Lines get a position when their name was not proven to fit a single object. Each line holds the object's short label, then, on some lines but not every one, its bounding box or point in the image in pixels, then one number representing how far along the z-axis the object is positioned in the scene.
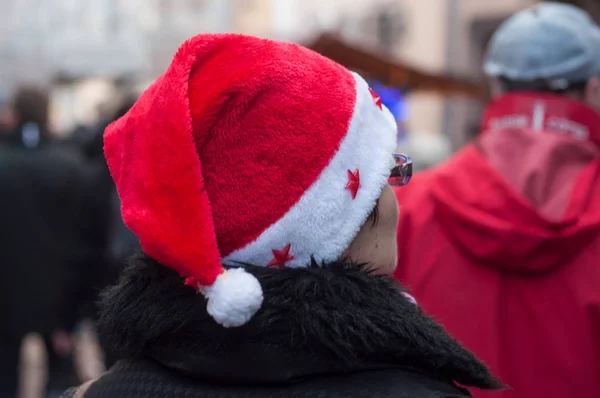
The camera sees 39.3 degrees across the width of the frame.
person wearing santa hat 1.24
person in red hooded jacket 2.08
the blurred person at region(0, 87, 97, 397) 4.73
